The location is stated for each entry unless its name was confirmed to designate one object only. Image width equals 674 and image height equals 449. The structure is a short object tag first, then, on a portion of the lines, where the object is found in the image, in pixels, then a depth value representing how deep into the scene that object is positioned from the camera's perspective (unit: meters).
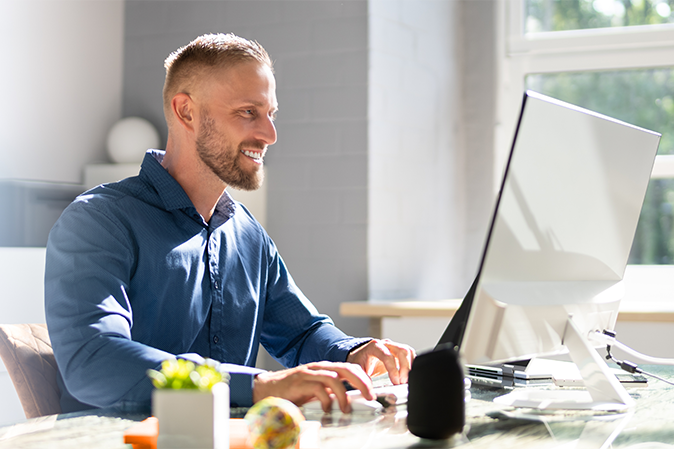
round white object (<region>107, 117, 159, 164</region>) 2.71
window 2.85
